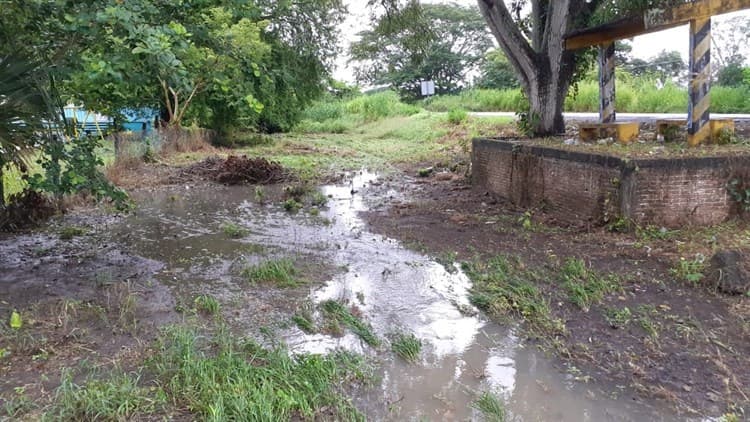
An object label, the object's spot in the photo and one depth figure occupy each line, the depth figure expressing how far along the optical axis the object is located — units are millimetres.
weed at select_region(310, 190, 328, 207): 10375
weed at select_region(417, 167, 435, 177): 13211
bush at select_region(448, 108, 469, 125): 21183
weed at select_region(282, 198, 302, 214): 9861
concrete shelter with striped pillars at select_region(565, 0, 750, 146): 7492
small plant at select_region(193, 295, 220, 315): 5035
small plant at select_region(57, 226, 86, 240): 7637
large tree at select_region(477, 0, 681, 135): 9609
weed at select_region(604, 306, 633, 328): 4684
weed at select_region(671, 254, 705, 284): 5348
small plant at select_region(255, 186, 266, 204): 10969
